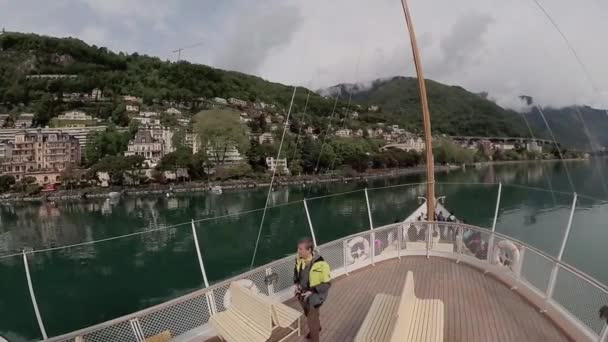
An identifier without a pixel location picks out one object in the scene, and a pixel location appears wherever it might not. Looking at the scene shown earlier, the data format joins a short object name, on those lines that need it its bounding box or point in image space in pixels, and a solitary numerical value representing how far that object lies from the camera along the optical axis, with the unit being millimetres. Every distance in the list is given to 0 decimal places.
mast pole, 8852
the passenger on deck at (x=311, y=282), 3723
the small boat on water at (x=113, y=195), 65856
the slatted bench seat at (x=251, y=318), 3645
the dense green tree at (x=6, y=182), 75125
